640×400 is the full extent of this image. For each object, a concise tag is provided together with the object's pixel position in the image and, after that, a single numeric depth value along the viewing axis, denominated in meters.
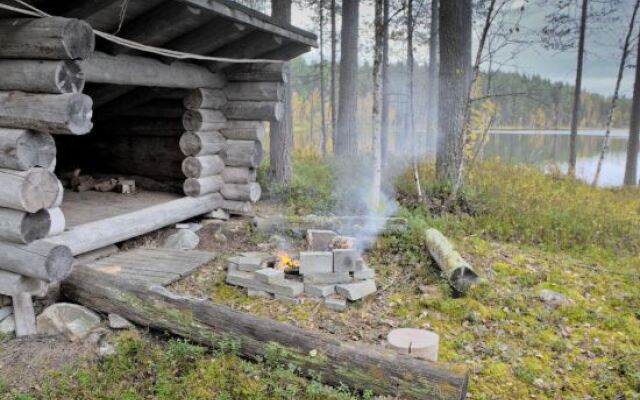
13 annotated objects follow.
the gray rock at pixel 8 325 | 4.87
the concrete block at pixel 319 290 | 5.66
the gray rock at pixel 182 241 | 7.09
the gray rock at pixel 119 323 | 4.92
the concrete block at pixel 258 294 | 5.75
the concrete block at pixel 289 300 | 5.55
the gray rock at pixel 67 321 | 4.79
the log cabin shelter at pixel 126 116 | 4.45
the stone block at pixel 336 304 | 5.48
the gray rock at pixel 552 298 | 5.84
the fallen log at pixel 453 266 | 5.86
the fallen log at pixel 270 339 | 3.65
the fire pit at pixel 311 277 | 5.65
